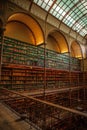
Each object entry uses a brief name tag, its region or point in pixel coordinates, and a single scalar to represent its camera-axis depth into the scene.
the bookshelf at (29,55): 7.17
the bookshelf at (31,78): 6.96
